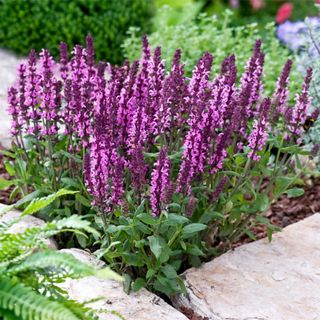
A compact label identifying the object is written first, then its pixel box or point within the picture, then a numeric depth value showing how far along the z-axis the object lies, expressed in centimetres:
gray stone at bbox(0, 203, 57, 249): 371
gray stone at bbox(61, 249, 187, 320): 315
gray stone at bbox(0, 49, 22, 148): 507
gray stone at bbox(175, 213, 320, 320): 333
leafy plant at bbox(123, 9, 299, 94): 586
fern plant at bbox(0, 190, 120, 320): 233
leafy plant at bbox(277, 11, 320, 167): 480
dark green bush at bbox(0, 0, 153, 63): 707
